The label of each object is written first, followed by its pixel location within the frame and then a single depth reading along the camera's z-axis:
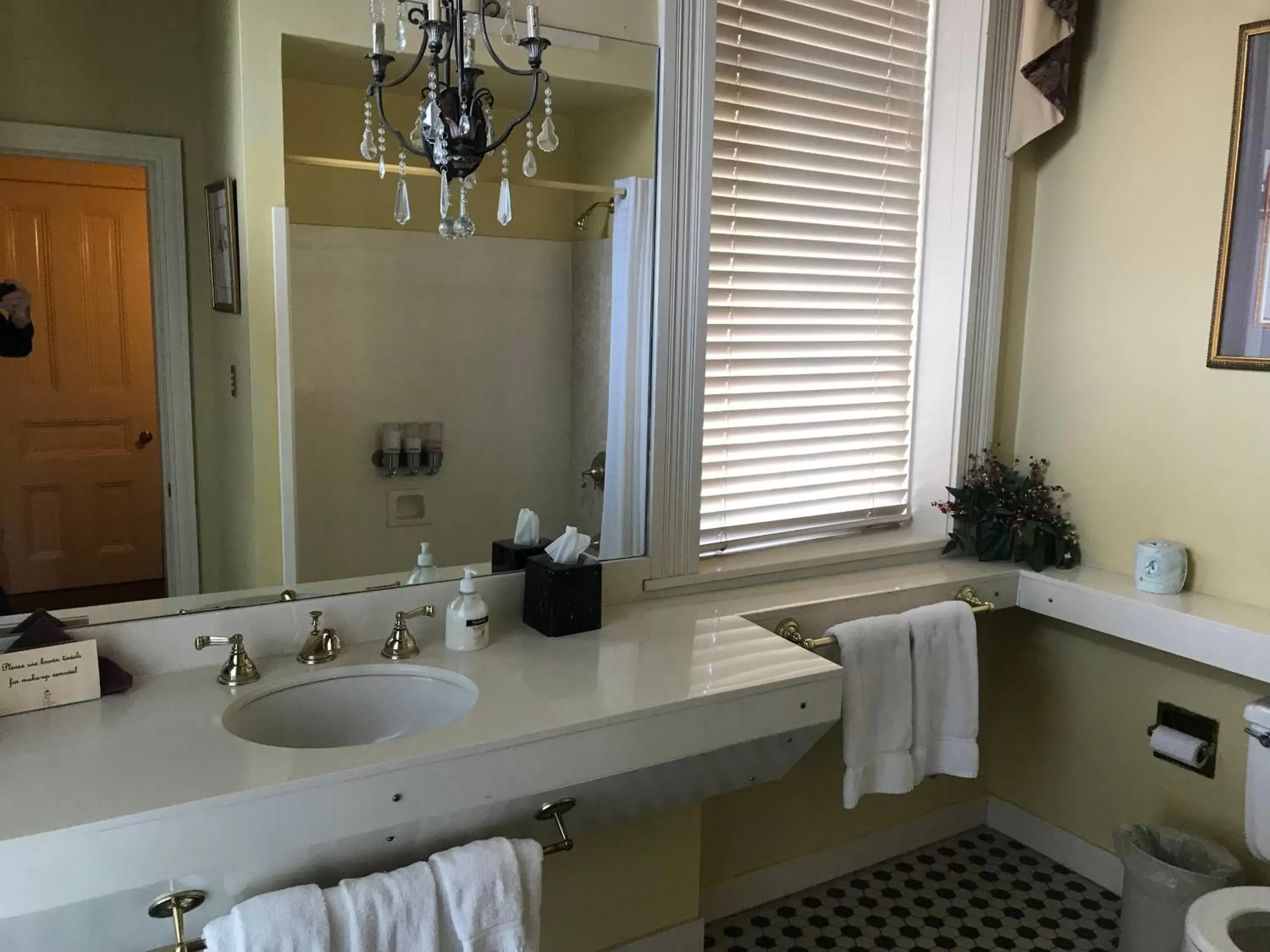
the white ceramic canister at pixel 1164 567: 2.17
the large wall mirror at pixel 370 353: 1.50
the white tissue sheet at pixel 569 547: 1.83
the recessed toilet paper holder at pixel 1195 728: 2.22
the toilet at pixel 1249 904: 1.72
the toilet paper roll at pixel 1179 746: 2.17
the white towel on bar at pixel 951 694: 2.16
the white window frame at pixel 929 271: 1.98
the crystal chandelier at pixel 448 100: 1.62
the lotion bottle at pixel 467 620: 1.70
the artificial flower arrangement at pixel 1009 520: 2.40
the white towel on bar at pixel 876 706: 2.02
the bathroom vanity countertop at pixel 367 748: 1.13
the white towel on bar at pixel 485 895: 1.36
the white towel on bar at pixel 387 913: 1.28
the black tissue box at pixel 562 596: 1.79
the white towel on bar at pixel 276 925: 1.21
